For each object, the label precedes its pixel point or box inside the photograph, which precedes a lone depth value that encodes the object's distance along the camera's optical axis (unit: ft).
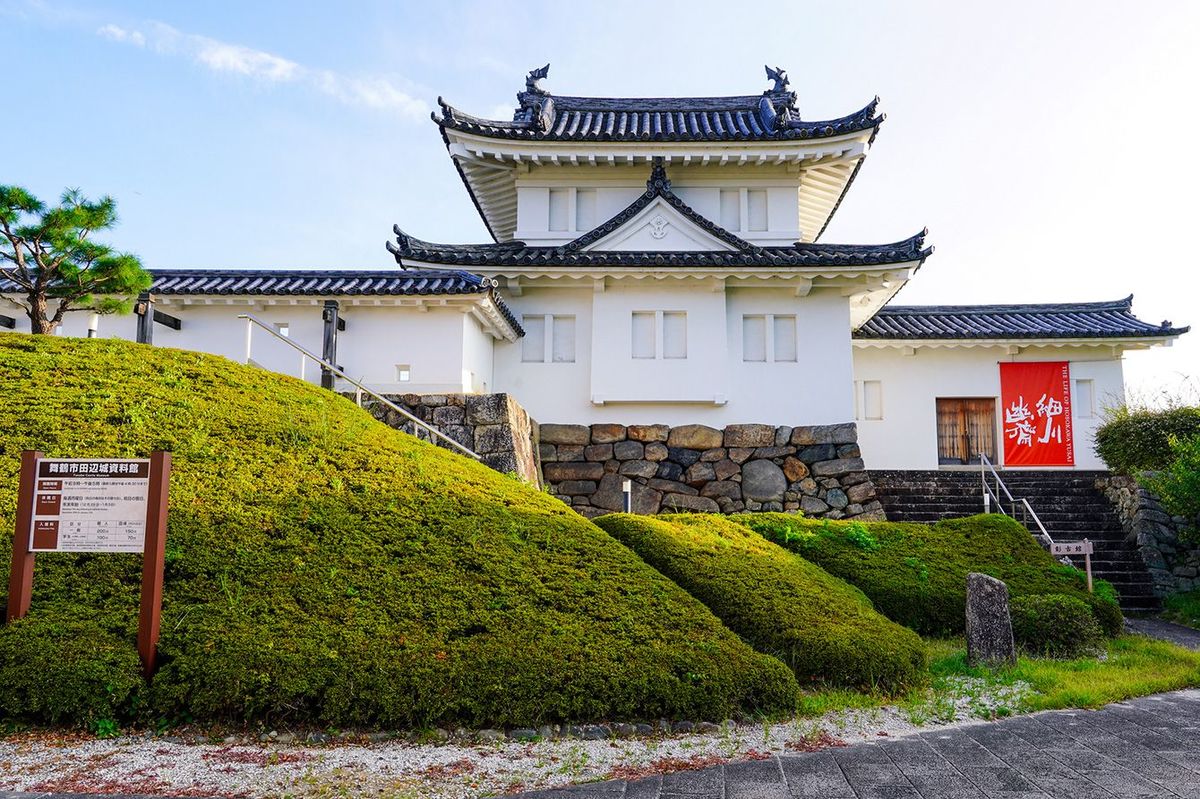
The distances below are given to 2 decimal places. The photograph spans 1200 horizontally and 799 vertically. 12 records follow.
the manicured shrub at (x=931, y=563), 30.76
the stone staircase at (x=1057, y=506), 41.60
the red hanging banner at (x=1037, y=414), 58.85
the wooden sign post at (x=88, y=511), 18.85
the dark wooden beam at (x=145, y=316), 42.88
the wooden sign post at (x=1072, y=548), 32.89
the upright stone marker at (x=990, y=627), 24.12
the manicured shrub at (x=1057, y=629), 27.02
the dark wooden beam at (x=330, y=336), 44.75
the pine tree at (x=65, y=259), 37.14
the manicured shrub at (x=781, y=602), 22.03
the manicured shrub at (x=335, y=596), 17.66
